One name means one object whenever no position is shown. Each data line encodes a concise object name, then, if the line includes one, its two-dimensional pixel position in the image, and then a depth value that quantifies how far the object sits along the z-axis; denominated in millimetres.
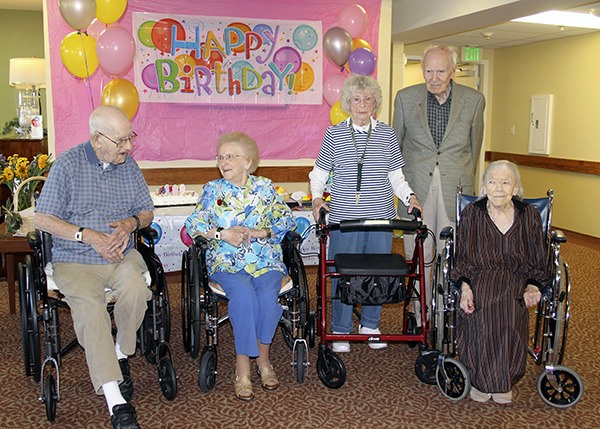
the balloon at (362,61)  5082
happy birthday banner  5023
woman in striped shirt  3127
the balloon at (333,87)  5289
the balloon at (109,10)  4441
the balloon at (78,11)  4309
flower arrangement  3928
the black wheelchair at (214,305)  2746
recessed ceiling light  6238
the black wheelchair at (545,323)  2688
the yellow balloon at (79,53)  4512
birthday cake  4644
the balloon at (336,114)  5168
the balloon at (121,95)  4621
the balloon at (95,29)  4625
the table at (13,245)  3578
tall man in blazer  3328
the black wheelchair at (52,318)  2574
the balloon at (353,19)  5133
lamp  6527
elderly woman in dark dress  2664
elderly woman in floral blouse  2754
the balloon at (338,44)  5035
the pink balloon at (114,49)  4477
